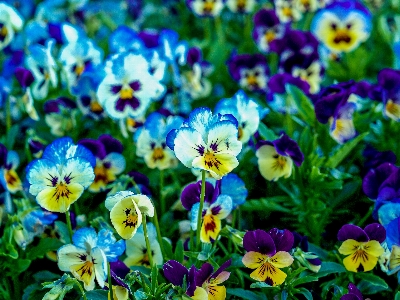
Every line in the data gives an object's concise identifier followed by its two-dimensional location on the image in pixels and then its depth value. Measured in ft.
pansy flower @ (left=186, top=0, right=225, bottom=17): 2.79
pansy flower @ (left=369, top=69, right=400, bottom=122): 2.09
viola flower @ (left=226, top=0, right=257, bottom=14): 2.84
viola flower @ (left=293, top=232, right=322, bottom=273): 1.71
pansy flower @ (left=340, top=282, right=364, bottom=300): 1.66
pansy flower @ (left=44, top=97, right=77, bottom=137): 2.29
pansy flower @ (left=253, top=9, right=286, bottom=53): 2.71
